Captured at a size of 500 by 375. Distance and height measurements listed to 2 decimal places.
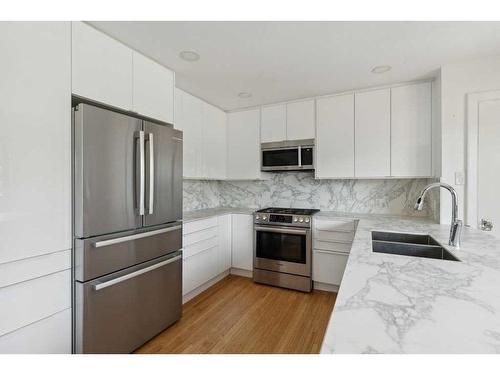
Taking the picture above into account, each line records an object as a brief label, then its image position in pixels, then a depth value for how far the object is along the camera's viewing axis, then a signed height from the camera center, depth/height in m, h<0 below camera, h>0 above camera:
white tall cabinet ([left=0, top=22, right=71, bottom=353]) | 1.19 +0.00
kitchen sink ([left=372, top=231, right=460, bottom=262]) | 1.46 -0.39
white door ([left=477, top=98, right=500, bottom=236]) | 2.00 +0.21
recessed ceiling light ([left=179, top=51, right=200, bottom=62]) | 1.90 +1.06
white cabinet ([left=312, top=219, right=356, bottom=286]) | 2.61 -0.67
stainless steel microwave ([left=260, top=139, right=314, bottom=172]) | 2.94 +0.40
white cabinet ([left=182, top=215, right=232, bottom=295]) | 2.41 -0.71
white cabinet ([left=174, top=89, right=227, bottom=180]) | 2.65 +0.63
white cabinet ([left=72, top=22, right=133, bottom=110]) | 1.47 +0.79
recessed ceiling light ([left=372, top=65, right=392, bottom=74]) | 2.16 +1.09
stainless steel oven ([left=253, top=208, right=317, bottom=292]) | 2.72 -0.72
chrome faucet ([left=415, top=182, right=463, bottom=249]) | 1.40 -0.21
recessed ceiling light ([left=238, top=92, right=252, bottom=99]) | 2.80 +1.09
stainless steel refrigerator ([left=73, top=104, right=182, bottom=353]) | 1.43 -0.28
